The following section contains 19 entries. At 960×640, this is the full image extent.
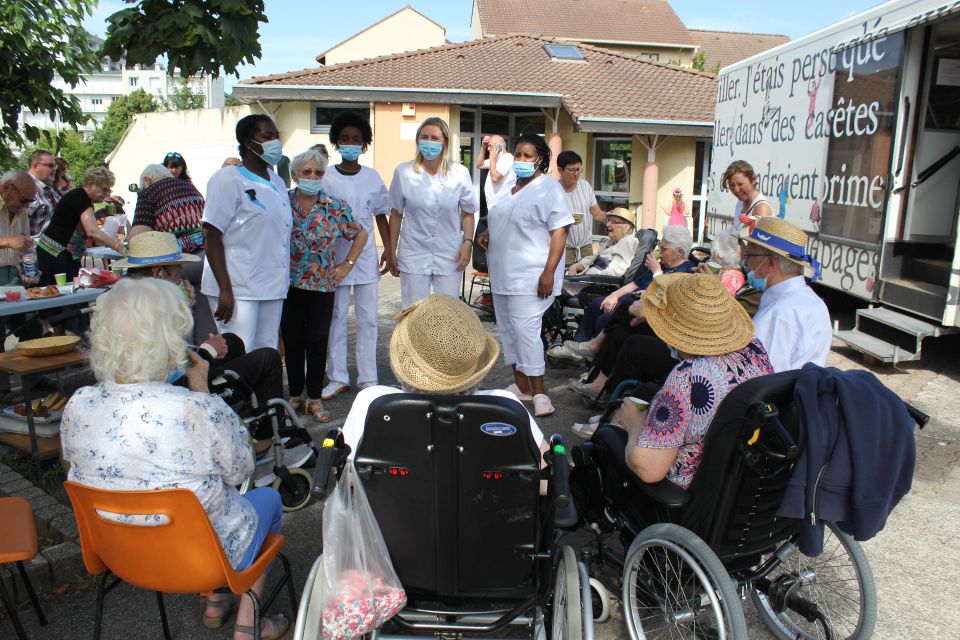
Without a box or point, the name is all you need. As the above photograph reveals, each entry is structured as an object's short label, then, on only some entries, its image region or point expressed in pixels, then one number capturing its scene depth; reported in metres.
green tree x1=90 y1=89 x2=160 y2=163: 44.88
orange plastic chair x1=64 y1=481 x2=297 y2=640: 2.08
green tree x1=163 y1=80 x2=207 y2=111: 52.50
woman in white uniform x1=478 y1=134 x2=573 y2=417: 5.02
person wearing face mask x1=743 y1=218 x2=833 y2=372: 3.17
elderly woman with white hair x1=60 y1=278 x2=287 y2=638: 2.17
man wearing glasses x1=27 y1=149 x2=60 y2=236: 7.49
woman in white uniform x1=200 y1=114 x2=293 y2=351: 4.30
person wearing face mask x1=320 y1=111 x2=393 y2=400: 5.17
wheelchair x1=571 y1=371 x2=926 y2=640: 2.24
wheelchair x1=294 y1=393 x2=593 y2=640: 2.13
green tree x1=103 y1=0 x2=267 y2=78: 3.31
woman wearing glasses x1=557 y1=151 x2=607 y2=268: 7.04
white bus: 6.20
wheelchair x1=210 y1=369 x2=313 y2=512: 3.31
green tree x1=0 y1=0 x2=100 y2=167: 3.78
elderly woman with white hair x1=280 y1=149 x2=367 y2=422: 4.85
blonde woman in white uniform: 5.38
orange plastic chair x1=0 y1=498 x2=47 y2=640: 2.40
